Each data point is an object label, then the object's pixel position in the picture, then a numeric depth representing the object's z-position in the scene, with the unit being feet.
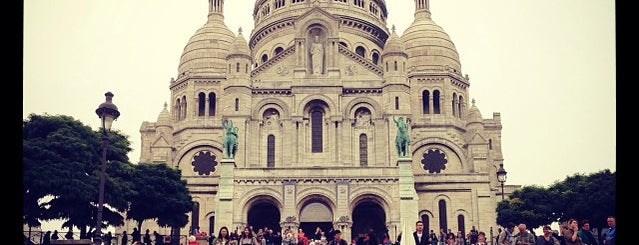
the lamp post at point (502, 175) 114.52
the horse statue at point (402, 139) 152.29
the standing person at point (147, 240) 109.83
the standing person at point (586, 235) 56.89
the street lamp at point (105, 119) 73.00
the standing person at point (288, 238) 86.25
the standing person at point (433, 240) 92.22
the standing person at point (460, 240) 124.41
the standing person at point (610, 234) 55.42
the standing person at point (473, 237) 108.31
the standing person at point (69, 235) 105.21
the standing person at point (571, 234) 54.13
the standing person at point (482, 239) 76.07
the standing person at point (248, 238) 71.72
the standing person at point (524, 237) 55.06
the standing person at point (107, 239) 107.90
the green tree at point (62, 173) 105.50
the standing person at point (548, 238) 56.29
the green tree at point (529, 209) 165.99
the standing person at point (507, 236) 64.18
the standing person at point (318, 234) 94.48
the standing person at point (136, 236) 113.87
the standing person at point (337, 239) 69.56
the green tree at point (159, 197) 139.95
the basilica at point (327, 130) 151.33
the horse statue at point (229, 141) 152.87
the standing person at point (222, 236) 66.95
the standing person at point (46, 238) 94.79
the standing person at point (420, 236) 59.90
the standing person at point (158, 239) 109.48
